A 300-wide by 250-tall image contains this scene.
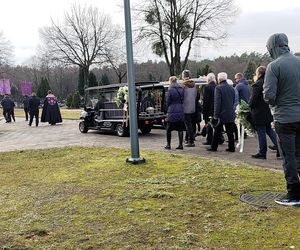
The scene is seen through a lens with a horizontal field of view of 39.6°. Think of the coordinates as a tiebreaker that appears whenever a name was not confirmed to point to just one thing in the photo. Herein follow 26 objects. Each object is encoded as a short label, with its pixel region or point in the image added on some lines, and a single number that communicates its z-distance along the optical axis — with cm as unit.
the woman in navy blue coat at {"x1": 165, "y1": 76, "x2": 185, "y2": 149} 1013
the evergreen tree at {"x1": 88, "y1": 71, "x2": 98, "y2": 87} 6229
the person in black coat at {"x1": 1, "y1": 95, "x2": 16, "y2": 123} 2747
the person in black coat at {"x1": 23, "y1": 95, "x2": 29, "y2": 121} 2809
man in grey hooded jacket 484
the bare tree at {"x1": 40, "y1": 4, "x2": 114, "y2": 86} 5319
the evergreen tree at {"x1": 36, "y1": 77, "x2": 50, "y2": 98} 7244
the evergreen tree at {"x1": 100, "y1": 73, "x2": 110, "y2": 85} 7119
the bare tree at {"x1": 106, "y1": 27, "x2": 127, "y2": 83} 5166
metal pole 774
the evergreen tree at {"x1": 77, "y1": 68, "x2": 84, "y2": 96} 6738
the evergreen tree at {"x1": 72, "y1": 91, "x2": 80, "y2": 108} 5347
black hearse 1460
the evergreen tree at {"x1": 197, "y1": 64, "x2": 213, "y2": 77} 5008
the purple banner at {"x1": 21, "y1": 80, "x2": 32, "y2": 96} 5731
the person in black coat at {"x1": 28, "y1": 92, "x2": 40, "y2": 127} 2320
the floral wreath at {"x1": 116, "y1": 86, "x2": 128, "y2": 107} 1420
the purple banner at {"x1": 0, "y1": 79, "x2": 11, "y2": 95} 4119
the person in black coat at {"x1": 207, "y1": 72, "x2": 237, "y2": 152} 948
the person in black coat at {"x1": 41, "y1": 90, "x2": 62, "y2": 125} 2330
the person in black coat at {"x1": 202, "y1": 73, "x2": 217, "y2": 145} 1070
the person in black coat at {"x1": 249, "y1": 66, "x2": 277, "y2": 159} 840
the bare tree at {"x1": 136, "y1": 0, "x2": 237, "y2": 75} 3838
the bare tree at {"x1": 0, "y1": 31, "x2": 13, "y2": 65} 5432
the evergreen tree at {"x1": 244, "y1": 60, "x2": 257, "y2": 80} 5405
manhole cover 490
